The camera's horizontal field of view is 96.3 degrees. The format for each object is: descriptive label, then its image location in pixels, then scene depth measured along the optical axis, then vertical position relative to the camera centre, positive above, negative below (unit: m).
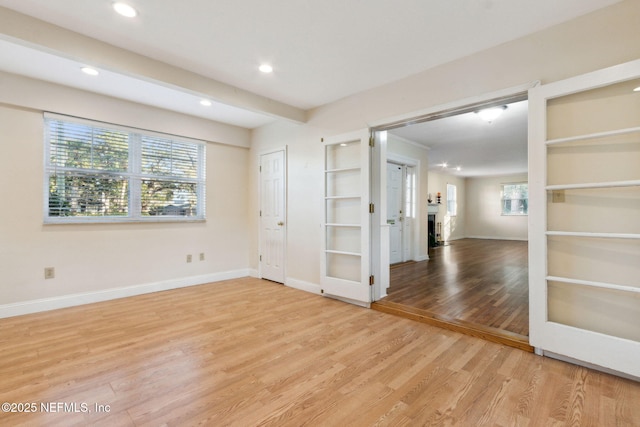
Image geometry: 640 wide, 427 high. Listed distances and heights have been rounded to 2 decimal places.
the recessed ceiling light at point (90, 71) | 3.00 +1.54
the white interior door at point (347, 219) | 3.51 -0.05
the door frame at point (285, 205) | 4.59 +0.17
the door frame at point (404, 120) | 2.49 +1.04
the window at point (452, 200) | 11.23 +0.62
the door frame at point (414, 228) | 6.59 -0.29
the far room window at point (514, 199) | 10.97 +0.67
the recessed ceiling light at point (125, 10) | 2.09 +1.53
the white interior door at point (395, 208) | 6.23 +0.17
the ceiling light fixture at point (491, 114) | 4.24 +1.56
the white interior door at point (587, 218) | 1.97 -0.01
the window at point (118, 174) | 3.53 +0.57
